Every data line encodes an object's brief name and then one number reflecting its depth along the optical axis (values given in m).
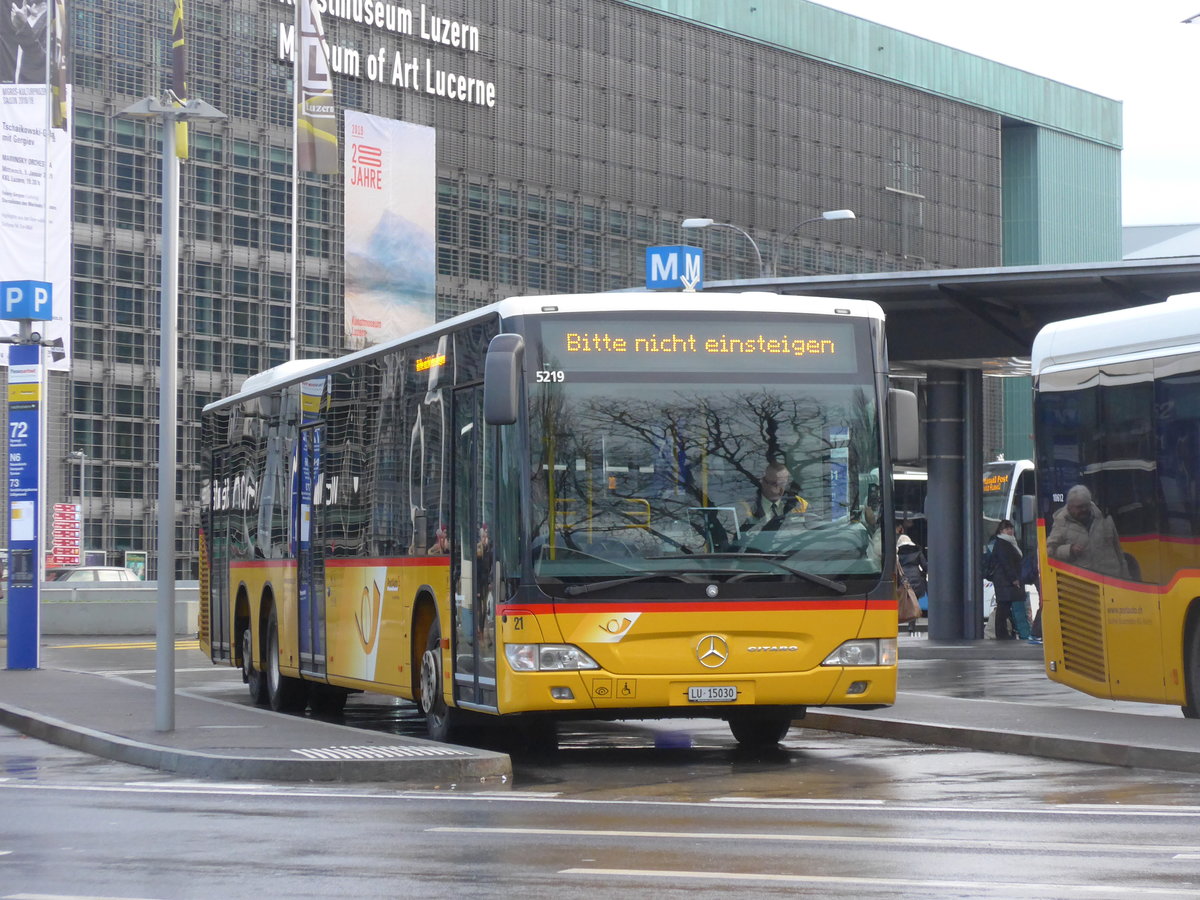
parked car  57.50
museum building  75.31
